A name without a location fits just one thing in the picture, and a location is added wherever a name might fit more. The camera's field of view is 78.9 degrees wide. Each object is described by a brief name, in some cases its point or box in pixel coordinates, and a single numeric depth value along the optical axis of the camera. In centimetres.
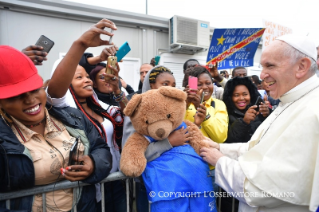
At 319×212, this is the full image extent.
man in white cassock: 114
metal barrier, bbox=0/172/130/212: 117
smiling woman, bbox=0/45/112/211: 112
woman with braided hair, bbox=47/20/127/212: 185
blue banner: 382
